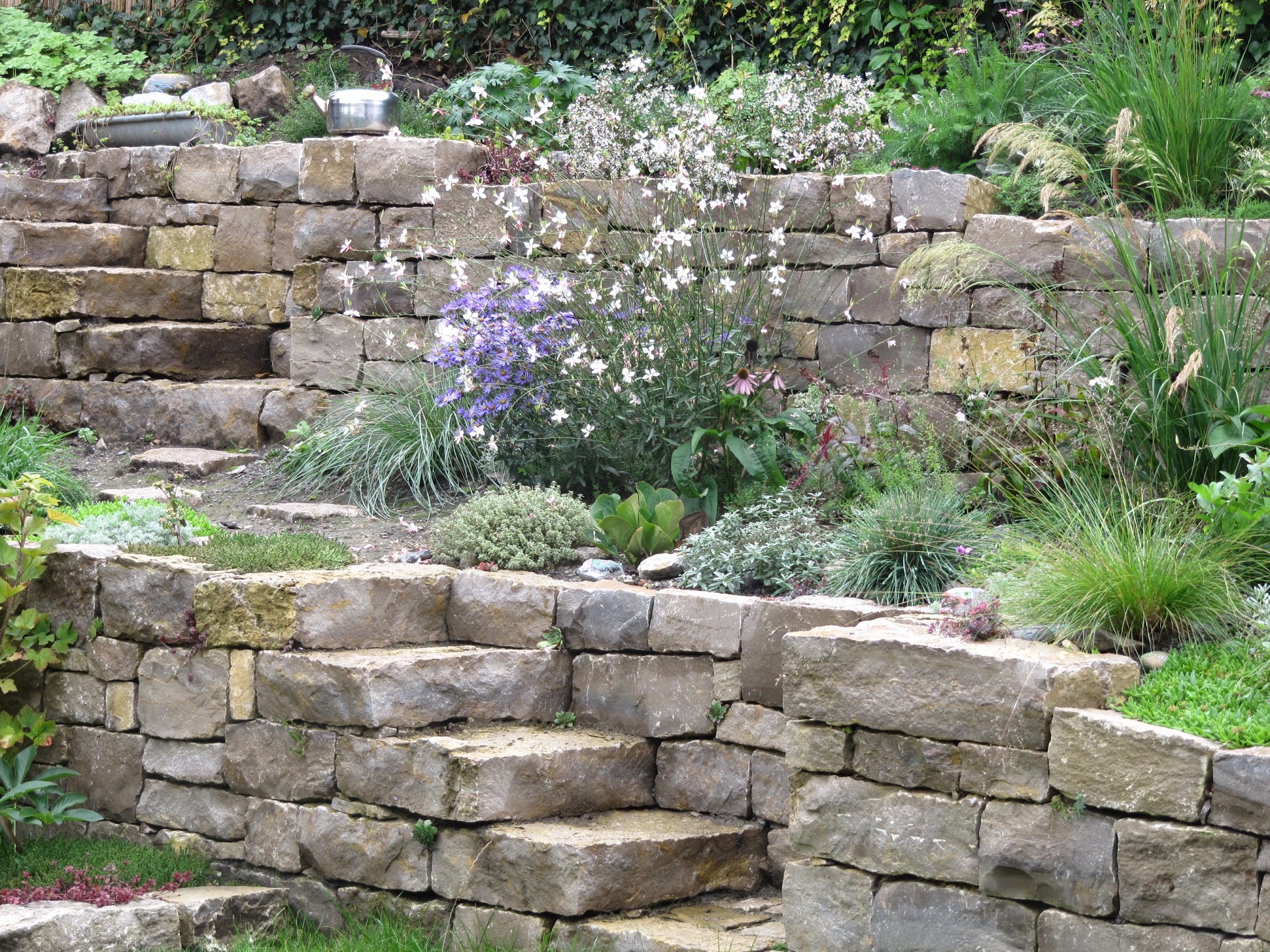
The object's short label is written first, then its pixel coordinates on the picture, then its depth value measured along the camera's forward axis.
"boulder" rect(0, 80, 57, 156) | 9.91
